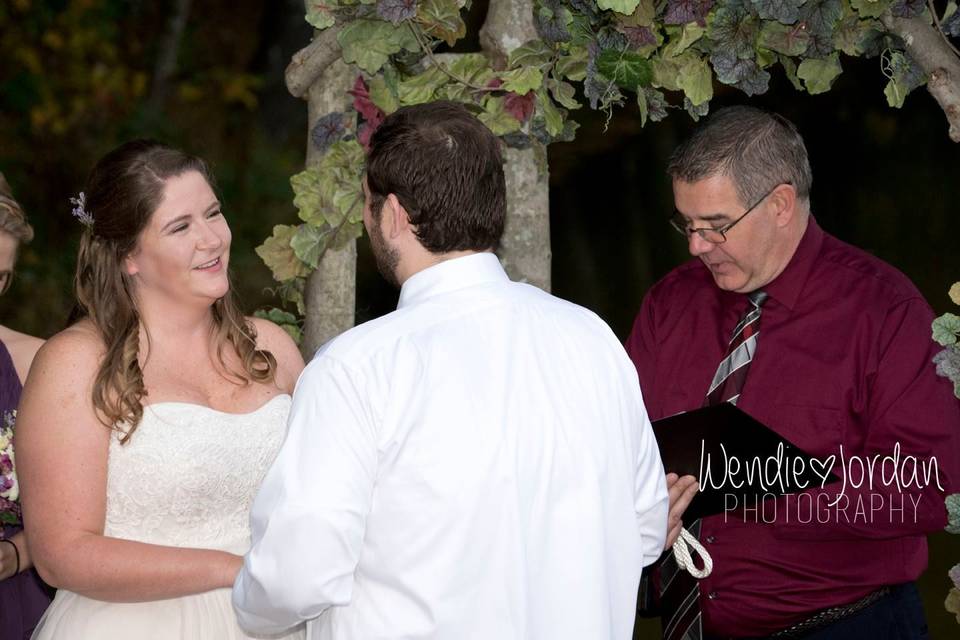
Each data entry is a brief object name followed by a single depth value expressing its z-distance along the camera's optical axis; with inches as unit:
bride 206.7
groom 158.7
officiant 207.2
